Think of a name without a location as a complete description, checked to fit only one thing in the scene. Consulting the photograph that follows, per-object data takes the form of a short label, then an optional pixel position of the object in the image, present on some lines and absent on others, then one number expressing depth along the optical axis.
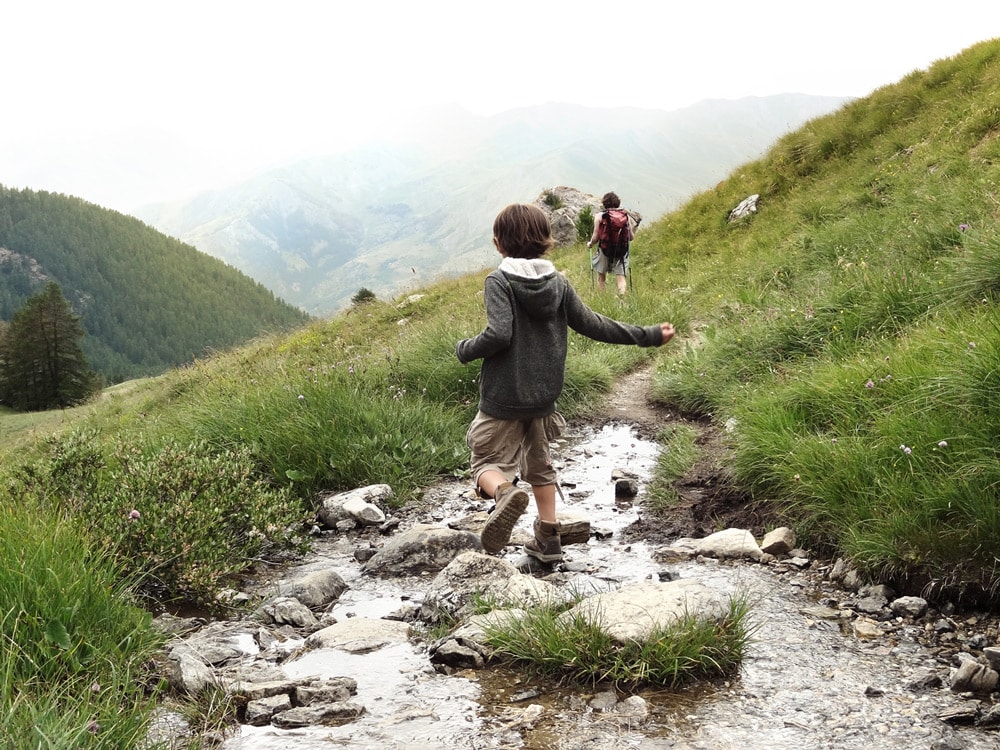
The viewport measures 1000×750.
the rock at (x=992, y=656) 3.12
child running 4.86
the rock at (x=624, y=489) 6.57
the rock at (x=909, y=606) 3.83
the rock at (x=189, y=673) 3.24
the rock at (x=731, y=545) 4.87
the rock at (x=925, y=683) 3.17
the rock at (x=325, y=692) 3.26
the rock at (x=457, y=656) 3.54
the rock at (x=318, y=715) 3.09
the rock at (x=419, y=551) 5.12
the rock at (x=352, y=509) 6.23
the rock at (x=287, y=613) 4.32
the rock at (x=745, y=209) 17.61
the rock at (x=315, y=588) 4.64
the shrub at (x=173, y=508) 4.50
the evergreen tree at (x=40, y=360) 80.56
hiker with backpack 15.68
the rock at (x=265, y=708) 3.12
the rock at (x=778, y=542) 4.87
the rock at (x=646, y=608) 3.43
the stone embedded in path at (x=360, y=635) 3.91
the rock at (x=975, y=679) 3.05
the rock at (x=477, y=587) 4.06
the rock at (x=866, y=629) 3.75
